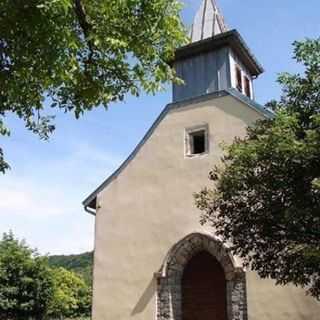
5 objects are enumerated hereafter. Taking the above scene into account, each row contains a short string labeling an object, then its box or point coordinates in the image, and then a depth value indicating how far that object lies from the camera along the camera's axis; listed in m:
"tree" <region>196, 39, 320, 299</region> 7.34
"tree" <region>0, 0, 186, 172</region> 5.23
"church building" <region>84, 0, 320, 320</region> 13.13
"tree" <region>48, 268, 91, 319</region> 36.83
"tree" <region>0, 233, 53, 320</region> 19.48
